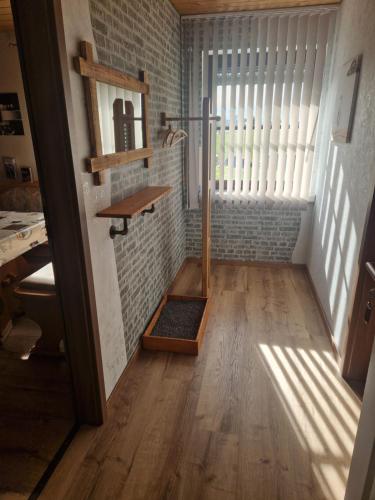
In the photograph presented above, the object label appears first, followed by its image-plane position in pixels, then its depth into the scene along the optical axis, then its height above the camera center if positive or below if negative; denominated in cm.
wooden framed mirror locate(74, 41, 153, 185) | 150 +9
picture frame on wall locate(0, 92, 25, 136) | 400 +20
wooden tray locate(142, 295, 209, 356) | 236 -145
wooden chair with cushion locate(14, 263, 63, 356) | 225 -114
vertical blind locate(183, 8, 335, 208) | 313 +35
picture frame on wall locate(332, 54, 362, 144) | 231 +22
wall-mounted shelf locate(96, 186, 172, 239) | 164 -39
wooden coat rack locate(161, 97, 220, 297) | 248 -45
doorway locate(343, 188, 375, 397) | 188 -112
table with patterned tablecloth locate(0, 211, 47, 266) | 247 -77
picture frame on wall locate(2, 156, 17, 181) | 416 -42
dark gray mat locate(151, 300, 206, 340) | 254 -146
